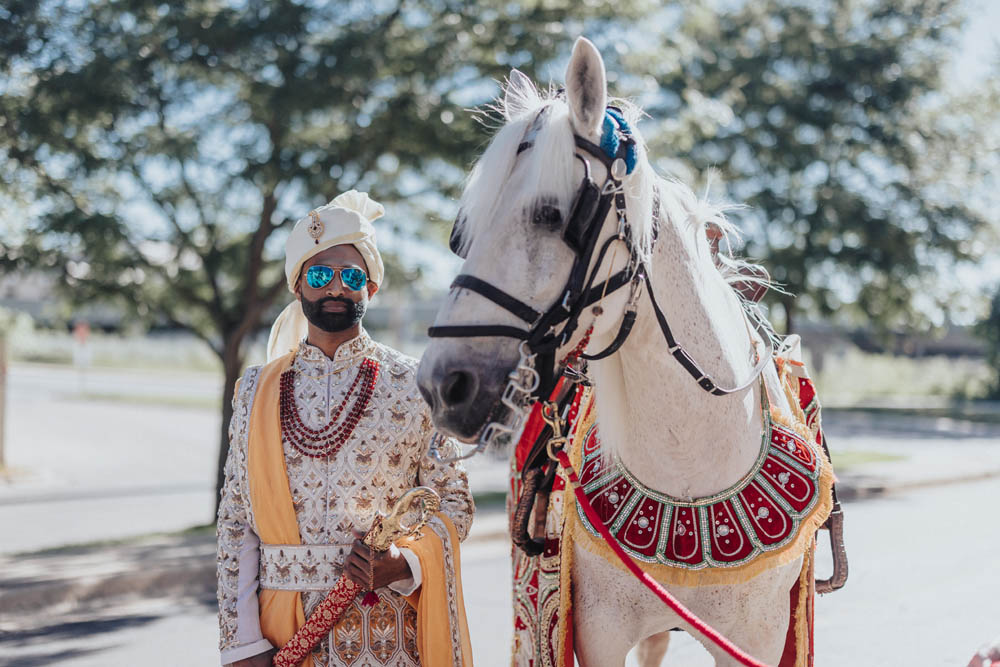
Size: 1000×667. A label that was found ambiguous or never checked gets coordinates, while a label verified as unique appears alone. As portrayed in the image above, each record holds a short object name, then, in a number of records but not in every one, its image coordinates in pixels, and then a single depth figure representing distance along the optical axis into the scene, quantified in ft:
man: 7.82
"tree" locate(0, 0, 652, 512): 21.16
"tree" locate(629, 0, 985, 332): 41.50
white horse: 5.60
